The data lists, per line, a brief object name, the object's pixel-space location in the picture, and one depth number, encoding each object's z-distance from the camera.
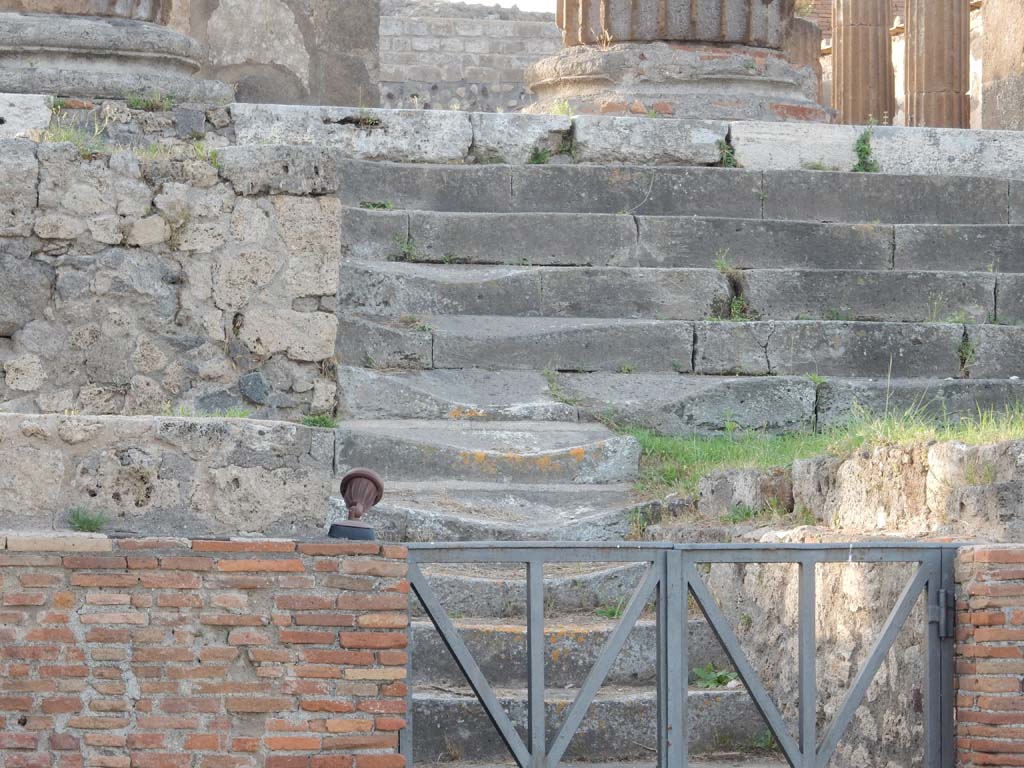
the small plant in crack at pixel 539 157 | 18.39
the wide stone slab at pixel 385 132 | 18.05
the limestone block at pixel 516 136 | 18.28
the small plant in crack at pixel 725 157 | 18.72
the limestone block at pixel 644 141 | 18.55
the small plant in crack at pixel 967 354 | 16.42
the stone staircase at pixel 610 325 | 13.45
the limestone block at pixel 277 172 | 13.68
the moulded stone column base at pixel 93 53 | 18.02
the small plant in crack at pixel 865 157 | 19.12
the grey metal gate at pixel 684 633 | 9.23
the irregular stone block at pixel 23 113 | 17.14
